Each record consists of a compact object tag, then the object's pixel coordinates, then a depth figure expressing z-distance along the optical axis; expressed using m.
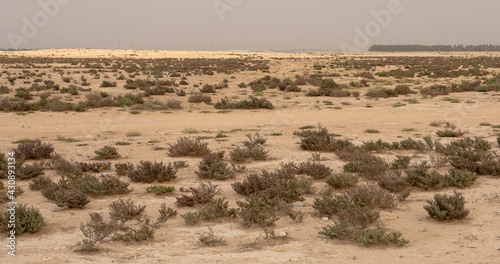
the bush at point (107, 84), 29.94
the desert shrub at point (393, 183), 8.26
